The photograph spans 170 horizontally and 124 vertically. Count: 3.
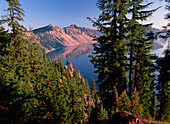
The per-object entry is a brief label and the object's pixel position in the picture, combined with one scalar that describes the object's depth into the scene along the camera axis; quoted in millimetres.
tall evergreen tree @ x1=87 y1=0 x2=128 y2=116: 9453
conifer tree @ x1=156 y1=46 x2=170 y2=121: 13170
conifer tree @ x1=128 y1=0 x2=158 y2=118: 9827
